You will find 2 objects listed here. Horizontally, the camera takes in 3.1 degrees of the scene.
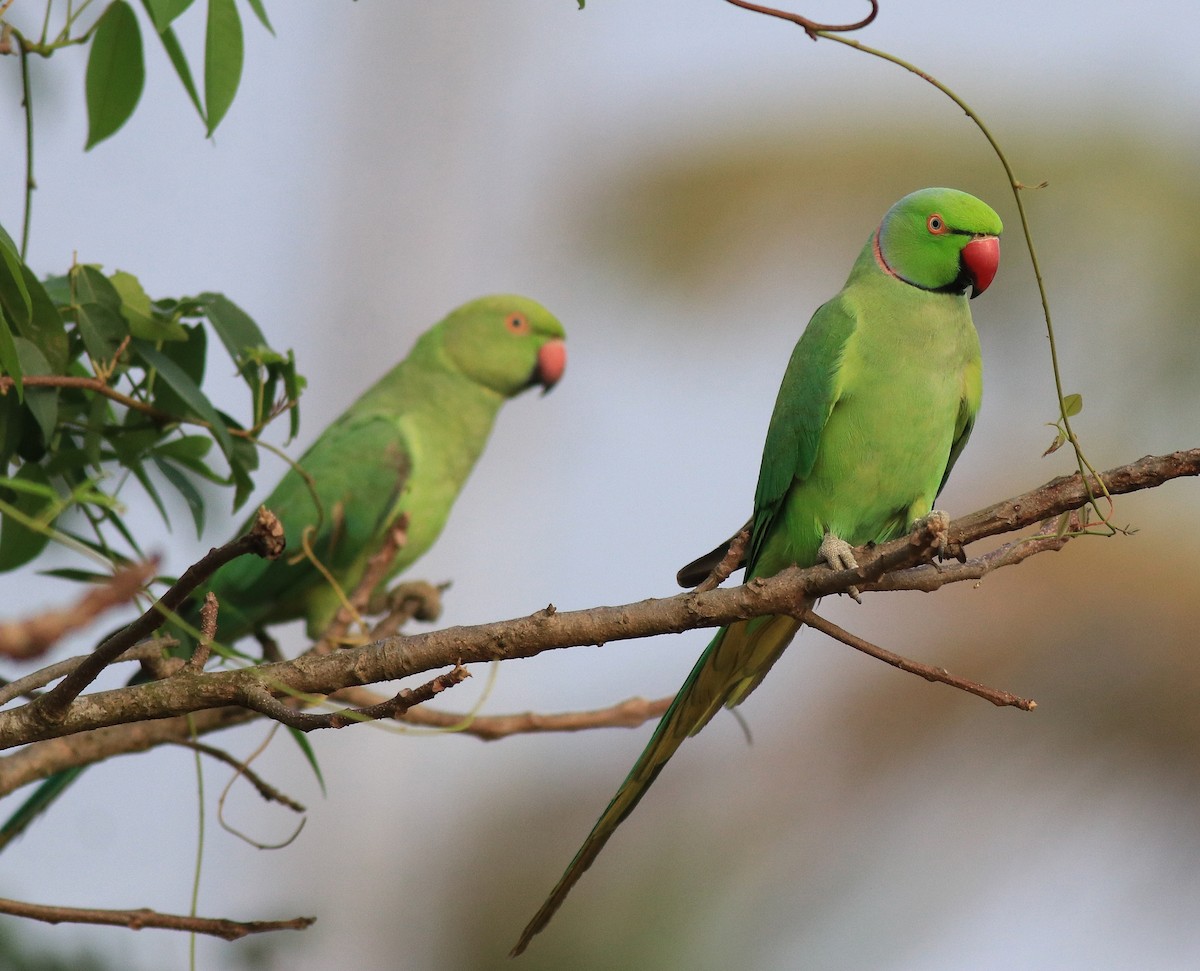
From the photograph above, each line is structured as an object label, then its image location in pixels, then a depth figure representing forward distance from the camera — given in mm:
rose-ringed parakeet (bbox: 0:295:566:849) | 7783
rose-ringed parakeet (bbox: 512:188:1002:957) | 7557
